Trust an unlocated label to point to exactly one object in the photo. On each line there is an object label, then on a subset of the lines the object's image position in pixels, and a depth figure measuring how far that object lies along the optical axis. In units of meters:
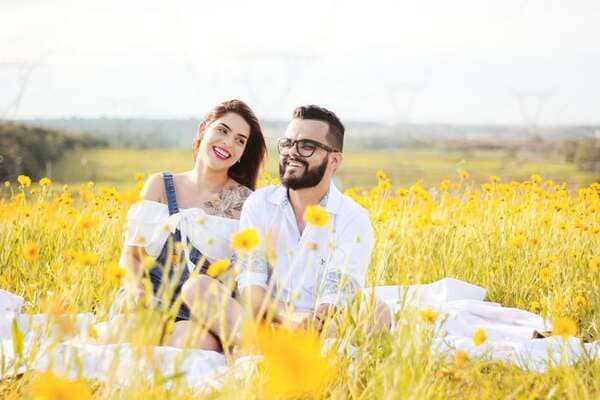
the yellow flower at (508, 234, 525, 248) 3.54
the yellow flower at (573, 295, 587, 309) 3.43
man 3.24
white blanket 2.13
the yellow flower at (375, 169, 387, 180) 5.16
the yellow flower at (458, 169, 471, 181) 5.44
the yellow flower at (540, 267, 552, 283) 3.64
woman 3.60
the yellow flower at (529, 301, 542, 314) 4.11
